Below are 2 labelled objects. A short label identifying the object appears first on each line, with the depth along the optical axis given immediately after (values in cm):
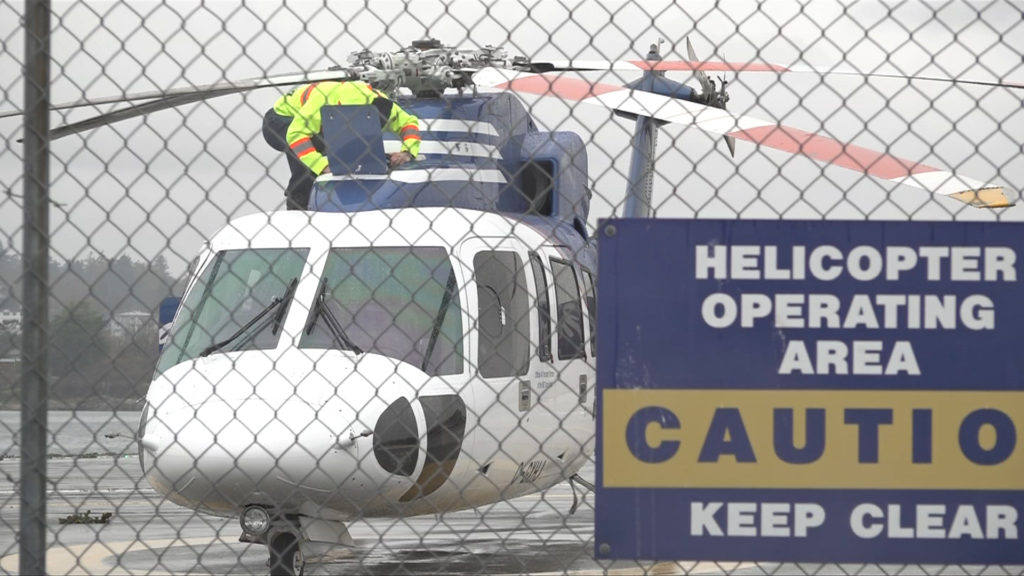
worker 1531
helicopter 1219
